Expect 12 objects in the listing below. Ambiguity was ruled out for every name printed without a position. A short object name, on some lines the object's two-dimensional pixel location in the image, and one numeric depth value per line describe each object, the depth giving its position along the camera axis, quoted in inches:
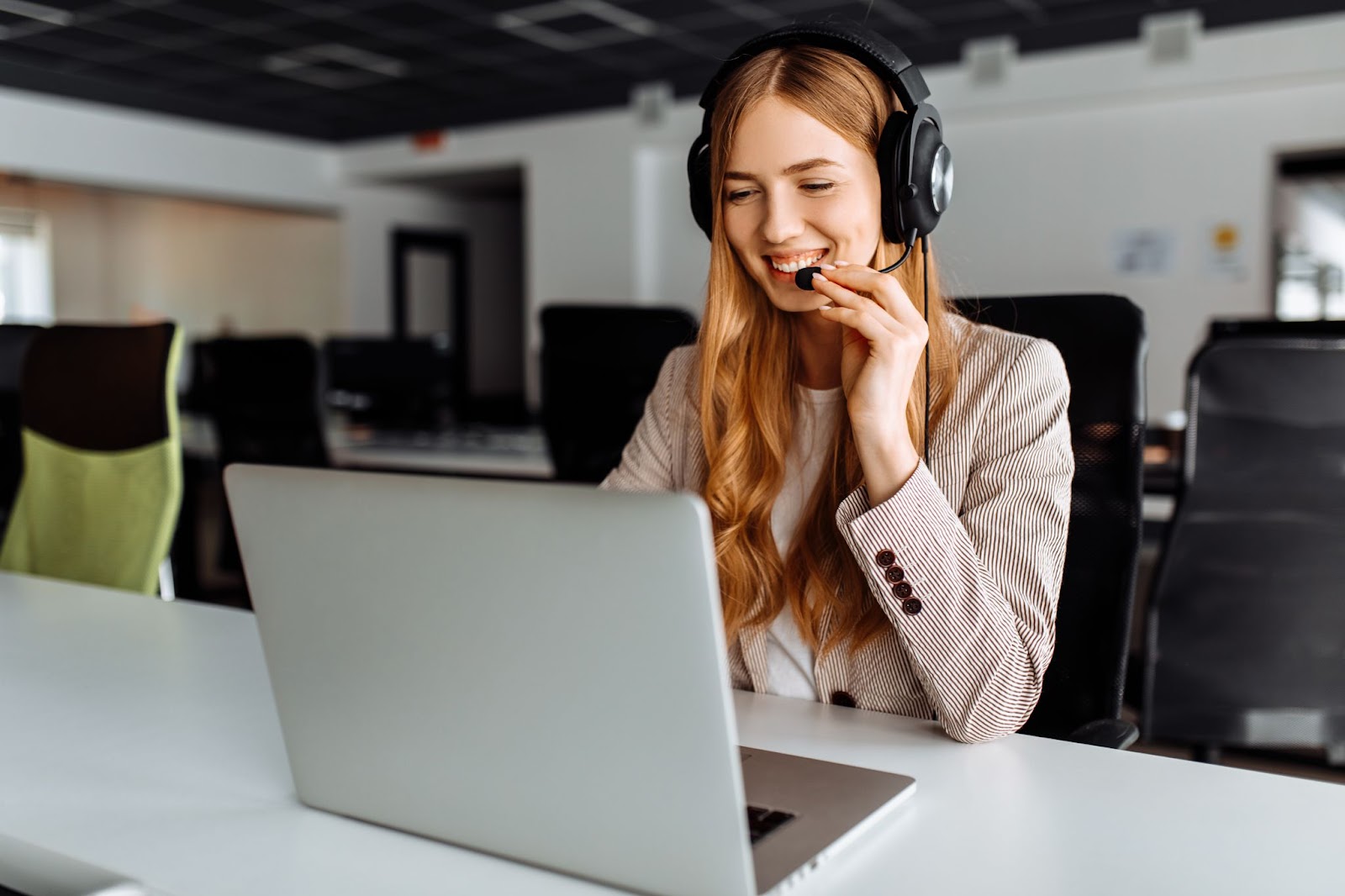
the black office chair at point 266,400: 159.5
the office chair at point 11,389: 141.0
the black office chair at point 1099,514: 49.3
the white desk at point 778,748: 25.9
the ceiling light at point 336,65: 242.5
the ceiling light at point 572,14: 211.2
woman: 36.5
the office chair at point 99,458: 73.6
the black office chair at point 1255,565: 72.5
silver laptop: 22.0
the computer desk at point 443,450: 144.5
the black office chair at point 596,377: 118.6
